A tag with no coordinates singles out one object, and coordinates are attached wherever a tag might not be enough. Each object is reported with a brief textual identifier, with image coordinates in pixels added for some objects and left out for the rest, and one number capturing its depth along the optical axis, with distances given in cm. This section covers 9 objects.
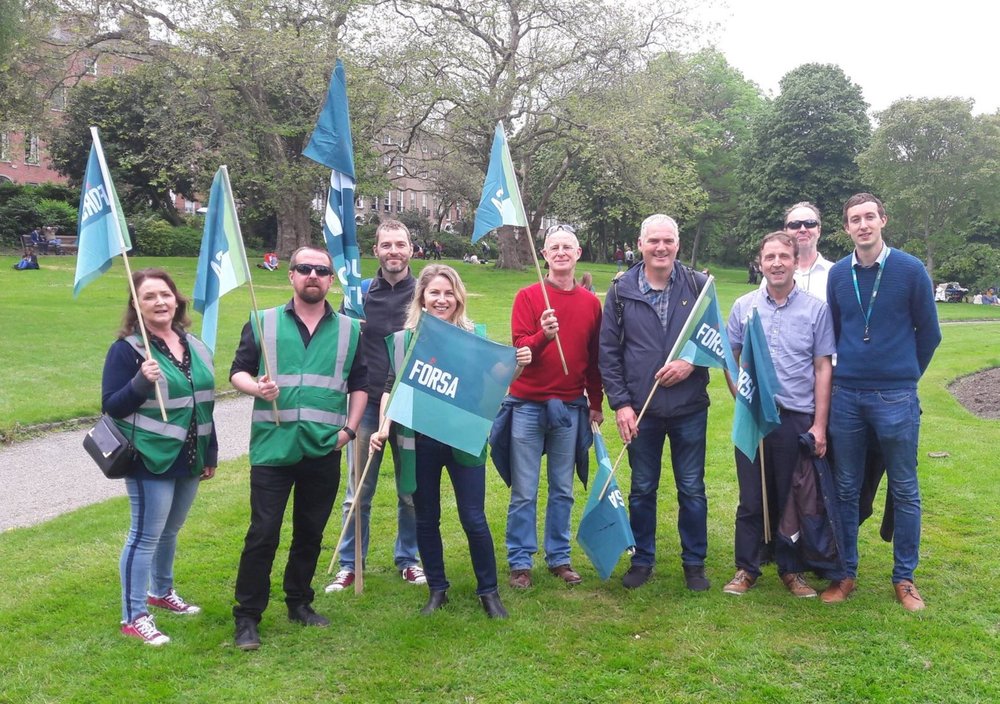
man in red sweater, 549
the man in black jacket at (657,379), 533
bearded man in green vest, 466
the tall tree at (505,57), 3055
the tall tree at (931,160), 3800
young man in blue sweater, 502
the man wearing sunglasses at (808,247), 587
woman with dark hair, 464
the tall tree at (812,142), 4941
